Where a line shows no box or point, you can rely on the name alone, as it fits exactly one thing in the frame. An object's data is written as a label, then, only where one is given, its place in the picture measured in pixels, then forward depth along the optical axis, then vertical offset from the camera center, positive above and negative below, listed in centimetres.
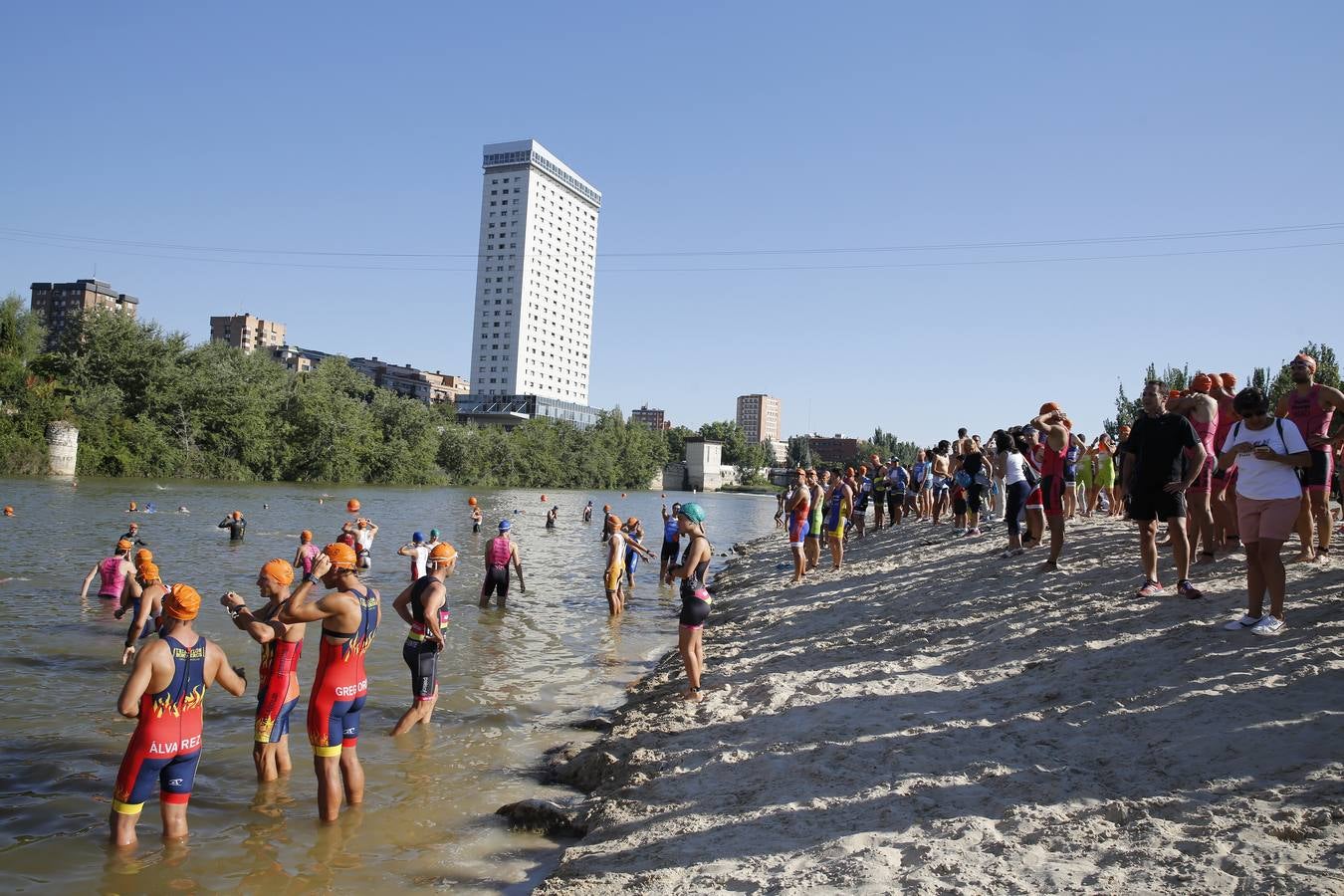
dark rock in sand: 582 -248
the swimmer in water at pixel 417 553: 1411 -142
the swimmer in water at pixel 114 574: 1301 -187
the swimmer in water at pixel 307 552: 1537 -163
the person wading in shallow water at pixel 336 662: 580 -140
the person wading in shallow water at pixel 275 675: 629 -164
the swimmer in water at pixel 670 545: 1720 -136
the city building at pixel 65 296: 16825 +3439
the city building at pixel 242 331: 19125 +3132
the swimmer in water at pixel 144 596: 952 -162
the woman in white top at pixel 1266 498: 627 +5
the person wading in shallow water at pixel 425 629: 762 -149
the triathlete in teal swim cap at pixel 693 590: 789 -106
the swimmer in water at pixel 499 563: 1488 -164
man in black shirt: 752 +23
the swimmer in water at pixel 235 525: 2403 -181
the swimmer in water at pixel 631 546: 1756 -139
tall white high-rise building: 14925 +3565
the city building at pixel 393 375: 16225 +2014
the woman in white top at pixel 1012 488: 1184 +9
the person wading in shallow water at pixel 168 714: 505 -158
